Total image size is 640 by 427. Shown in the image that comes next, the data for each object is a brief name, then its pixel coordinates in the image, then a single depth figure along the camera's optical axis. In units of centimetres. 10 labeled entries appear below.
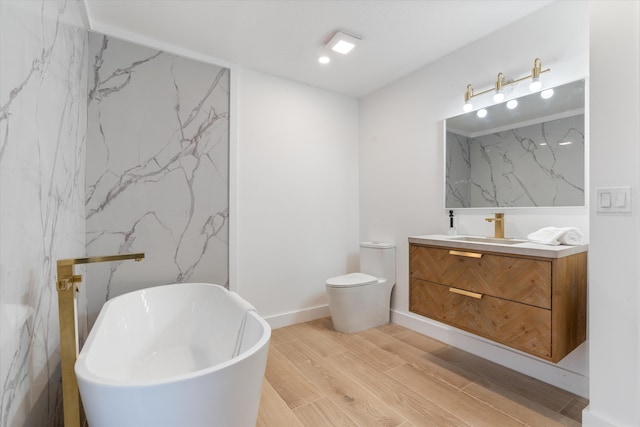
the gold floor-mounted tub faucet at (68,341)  104
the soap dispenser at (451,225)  240
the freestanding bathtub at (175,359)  88
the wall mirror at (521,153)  179
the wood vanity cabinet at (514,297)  149
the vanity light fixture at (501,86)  187
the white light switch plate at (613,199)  131
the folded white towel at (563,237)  163
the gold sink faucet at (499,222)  209
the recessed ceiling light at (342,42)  216
